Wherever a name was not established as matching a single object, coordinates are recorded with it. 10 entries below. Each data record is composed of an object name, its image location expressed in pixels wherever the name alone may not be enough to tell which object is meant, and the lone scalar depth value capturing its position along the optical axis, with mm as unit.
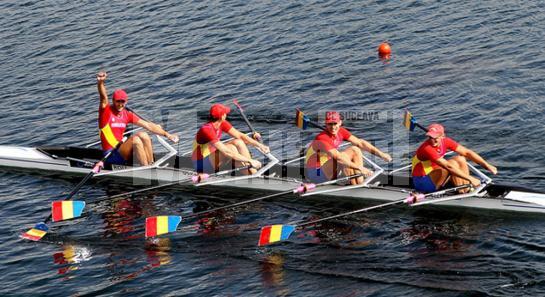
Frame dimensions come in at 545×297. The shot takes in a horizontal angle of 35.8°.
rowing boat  20781
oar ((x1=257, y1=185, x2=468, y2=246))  19453
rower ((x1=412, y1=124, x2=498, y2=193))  20328
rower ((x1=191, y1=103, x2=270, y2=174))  22609
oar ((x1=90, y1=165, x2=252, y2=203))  22359
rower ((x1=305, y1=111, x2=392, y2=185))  21484
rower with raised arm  23766
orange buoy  33719
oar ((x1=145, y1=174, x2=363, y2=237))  20062
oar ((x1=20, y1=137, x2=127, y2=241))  21203
